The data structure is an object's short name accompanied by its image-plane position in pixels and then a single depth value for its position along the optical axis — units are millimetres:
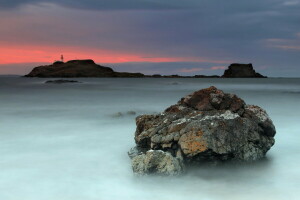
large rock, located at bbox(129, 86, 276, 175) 5445
